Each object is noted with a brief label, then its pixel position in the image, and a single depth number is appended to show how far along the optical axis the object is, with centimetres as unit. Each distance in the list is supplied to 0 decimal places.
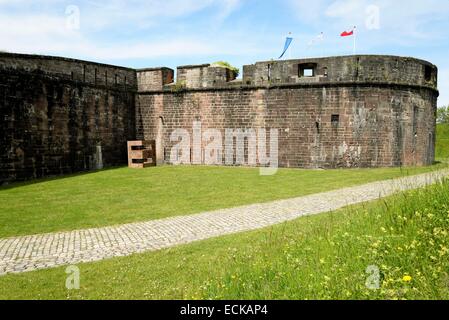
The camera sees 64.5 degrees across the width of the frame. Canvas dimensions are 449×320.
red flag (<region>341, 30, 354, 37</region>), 1570
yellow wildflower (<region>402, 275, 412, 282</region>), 356
